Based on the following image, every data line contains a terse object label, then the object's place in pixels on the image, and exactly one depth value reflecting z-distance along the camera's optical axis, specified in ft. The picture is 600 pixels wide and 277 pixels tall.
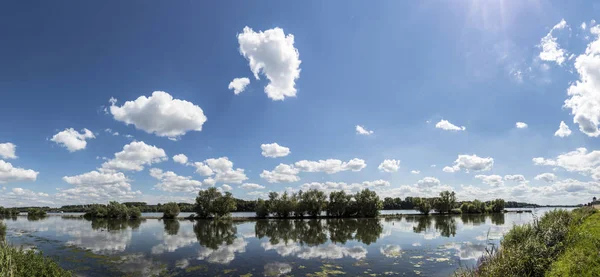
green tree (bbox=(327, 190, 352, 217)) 341.82
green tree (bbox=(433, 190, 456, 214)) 416.87
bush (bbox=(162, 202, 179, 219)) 339.44
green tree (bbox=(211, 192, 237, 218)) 322.96
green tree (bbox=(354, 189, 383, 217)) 337.52
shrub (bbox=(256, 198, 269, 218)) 340.59
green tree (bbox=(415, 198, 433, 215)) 392.76
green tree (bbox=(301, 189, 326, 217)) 339.36
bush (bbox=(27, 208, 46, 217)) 461.53
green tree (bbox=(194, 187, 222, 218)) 326.85
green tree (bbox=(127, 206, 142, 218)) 353.31
